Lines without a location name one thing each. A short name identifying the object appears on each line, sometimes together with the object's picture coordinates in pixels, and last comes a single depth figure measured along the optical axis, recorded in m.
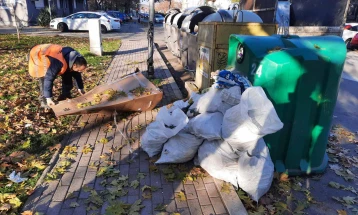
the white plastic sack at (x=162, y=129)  3.17
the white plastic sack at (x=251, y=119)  2.45
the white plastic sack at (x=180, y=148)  3.16
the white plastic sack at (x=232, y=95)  2.98
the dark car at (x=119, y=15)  37.63
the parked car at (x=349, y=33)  17.81
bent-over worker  4.30
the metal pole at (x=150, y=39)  7.00
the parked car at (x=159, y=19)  44.36
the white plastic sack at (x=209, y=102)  3.13
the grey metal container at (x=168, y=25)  13.37
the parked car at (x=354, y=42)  17.39
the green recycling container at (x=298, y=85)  2.85
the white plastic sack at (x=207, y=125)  2.90
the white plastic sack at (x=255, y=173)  2.75
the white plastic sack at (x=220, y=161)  2.92
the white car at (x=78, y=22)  21.70
